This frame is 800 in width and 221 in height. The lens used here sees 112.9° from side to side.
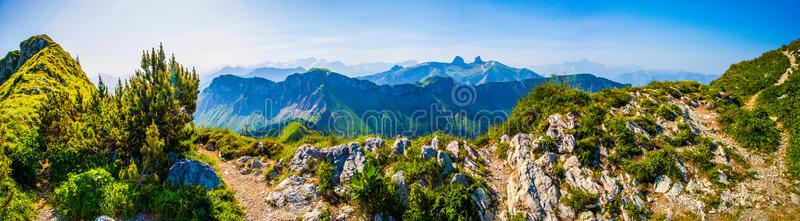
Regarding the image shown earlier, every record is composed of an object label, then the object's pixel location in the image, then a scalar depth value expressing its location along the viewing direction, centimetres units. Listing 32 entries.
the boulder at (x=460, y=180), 1297
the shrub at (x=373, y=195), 1157
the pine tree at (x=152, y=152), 1262
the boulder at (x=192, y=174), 1313
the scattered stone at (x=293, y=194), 1305
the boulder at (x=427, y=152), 1470
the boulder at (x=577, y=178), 1171
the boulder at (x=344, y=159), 1498
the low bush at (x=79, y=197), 1042
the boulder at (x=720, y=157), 1116
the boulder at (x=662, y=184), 1095
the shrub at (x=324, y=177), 1359
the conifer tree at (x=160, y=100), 1430
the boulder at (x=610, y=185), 1140
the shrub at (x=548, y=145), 1403
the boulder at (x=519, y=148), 1448
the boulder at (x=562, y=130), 1384
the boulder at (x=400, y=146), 1616
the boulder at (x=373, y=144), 1694
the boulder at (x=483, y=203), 1181
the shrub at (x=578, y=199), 1116
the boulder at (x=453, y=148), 1570
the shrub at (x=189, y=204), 1095
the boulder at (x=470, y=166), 1455
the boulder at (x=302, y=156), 1609
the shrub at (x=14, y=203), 958
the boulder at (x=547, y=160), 1327
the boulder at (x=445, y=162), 1400
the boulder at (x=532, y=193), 1153
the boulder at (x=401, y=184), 1256
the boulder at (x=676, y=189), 1071
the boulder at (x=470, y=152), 1564
